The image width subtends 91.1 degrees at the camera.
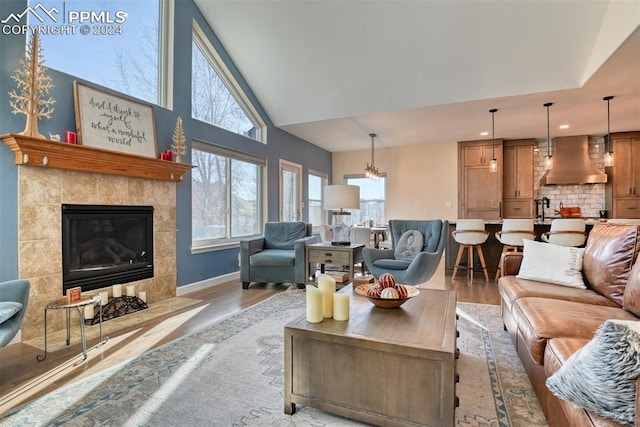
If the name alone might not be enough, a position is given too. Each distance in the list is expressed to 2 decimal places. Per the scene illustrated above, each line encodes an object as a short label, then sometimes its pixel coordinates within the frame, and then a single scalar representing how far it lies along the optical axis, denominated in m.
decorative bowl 1.76
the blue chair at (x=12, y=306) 1.74
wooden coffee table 1.31
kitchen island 4.74
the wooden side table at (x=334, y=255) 3.81
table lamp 4.09
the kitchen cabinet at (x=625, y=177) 5.95
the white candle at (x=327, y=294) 1.67
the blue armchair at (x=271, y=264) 4.10
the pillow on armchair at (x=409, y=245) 3.75
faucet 6.48
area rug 1.52
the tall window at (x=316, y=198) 7.33
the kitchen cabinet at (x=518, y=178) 6.59
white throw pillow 2.36
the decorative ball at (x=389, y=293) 1.77
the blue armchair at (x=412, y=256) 3.33
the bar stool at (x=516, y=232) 4.27
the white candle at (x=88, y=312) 2.78
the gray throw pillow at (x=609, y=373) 0.85
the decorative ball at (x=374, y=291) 1.80
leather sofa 1.36
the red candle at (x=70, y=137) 2.75
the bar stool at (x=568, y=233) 3.93
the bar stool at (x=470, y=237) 4.54
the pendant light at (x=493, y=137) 4.88
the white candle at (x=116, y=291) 3.15
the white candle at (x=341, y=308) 1.64
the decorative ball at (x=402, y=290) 1.78
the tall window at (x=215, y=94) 4.37
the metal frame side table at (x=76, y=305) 2.16
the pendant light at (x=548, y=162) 4.79
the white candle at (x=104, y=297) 3.05
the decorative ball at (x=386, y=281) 1.86
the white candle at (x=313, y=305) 1.60
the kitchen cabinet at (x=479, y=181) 6.68
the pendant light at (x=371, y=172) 6.22
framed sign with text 2.95
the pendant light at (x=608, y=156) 4.27
